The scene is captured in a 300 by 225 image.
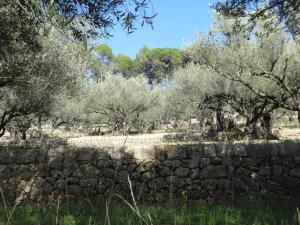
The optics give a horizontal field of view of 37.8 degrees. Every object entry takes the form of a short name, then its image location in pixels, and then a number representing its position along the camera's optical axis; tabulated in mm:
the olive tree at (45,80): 16828
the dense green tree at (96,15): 6742
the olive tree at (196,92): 29922
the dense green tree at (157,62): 90938
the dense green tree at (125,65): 95250
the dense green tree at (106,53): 92125
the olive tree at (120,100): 48719
